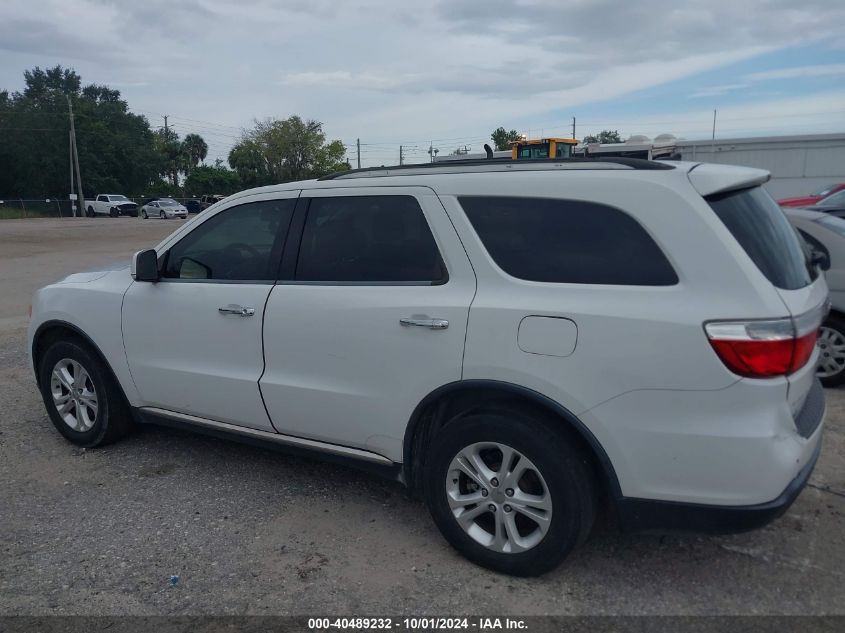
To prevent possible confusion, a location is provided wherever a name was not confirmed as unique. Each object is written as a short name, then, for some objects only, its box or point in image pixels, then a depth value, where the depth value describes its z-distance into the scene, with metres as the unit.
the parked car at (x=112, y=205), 54.19
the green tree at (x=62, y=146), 64.31
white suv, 2.78
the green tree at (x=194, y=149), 88.46
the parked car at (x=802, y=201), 9.70
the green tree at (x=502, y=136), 60.16
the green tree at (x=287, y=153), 59.31
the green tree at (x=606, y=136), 76.05
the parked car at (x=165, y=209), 50.09
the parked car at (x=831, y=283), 5.75
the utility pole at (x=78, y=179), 58.37
